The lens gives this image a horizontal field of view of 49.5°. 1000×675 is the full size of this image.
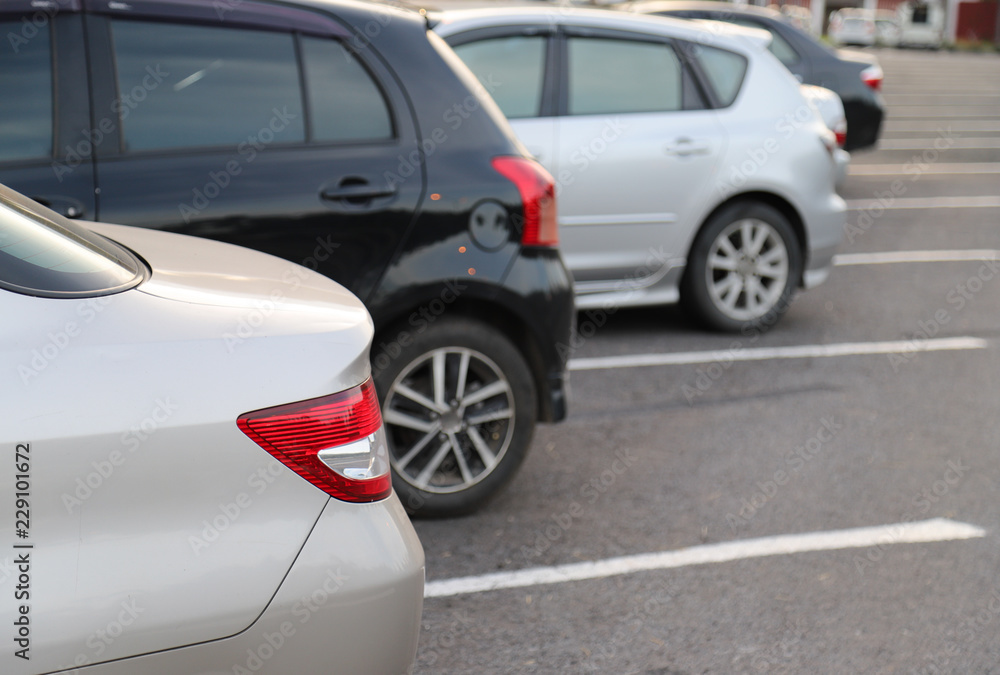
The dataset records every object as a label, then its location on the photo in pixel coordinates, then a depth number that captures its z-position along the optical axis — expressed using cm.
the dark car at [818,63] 1148
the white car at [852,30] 4491
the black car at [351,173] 345
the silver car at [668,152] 619
